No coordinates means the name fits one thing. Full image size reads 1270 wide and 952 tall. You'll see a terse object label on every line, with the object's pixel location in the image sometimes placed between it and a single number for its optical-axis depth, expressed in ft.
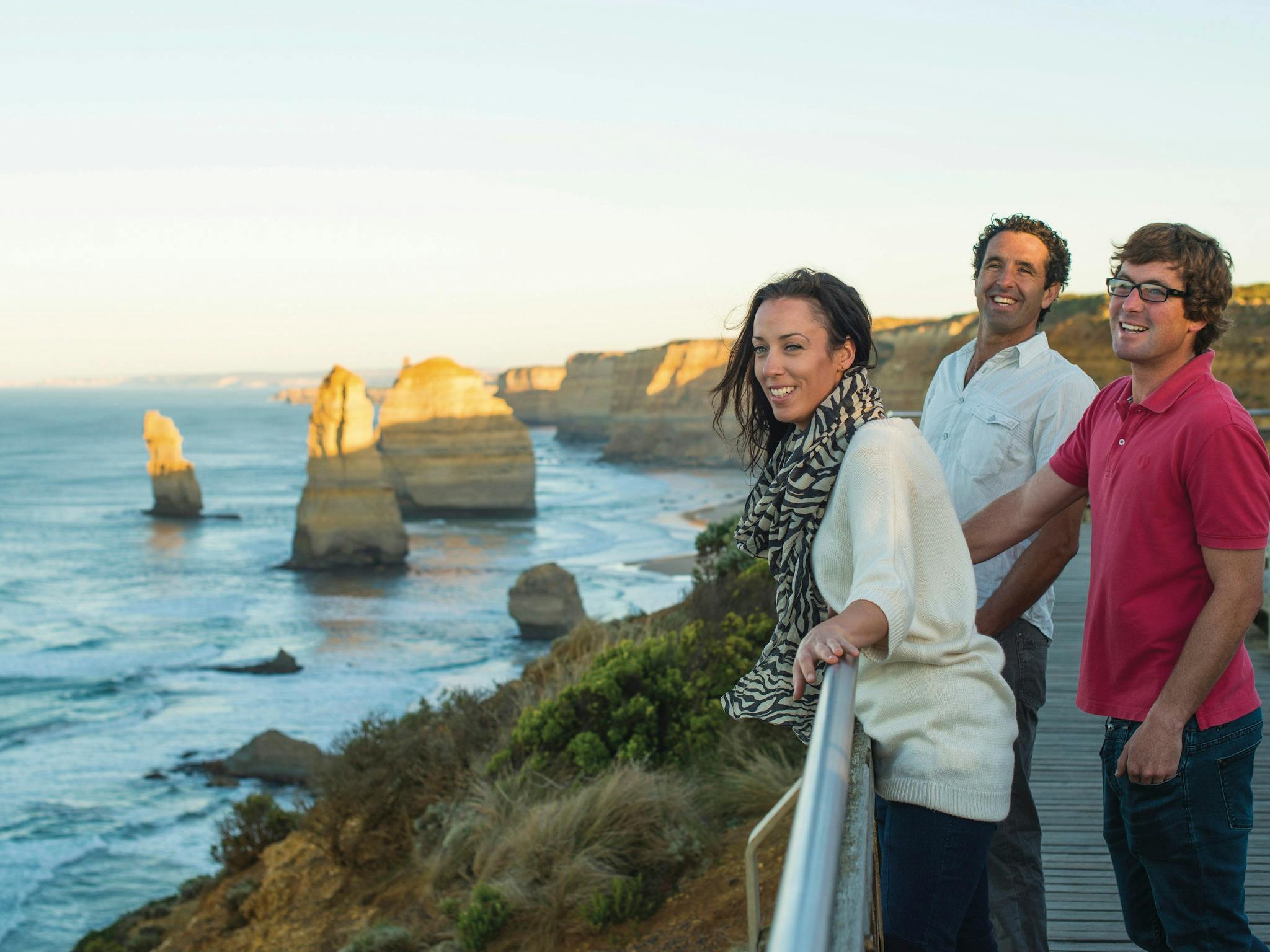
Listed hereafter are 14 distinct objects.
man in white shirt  8.86
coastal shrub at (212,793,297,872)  32.96
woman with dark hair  6.10
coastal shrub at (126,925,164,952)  32.19
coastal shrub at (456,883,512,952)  18.74
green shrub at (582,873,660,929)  17.85
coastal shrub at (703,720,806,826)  19.43
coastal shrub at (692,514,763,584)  31.19
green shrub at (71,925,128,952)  32.81
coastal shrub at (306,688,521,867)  27.07
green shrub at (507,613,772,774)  22.88
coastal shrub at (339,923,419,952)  20.54
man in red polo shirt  6.64
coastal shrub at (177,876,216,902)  35.55
